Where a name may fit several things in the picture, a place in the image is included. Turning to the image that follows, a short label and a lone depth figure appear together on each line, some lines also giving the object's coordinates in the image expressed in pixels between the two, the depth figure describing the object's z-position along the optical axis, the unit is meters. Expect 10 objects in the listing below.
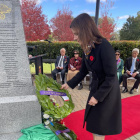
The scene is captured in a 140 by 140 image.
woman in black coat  1.56
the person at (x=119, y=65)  5.73
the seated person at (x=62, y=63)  6.53
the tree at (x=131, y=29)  28.39
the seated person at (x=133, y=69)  5.59
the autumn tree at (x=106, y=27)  15.25
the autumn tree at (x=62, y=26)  16.48
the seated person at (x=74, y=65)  6.20
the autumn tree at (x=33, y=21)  13.97
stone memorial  2.50
